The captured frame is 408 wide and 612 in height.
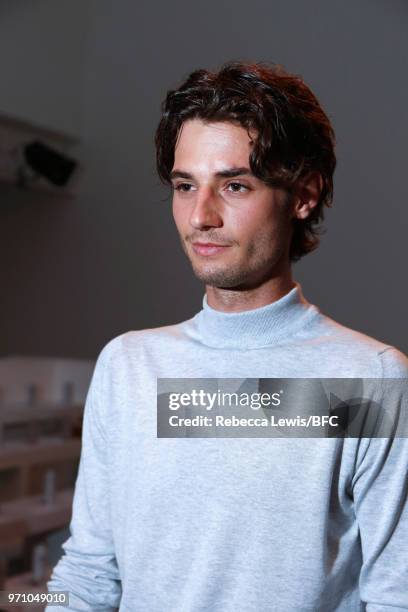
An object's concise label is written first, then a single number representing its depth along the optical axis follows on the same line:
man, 0.92
